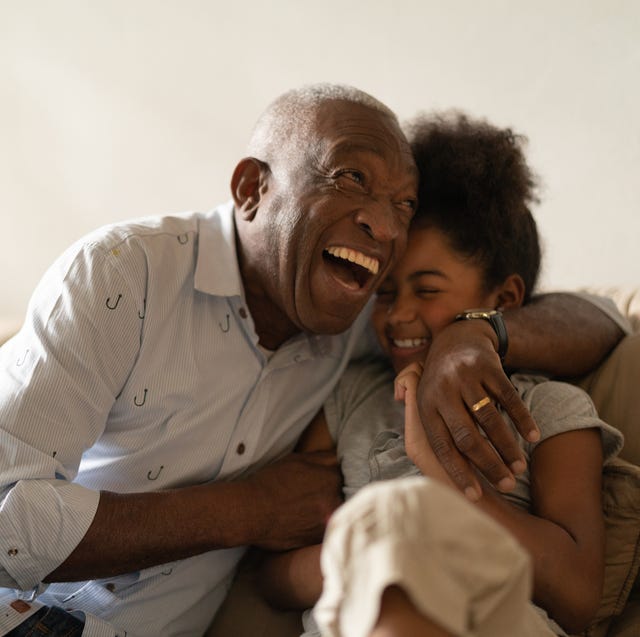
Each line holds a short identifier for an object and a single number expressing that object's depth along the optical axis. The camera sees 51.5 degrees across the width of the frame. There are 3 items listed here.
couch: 1.07
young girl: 0.50
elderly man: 0.95
